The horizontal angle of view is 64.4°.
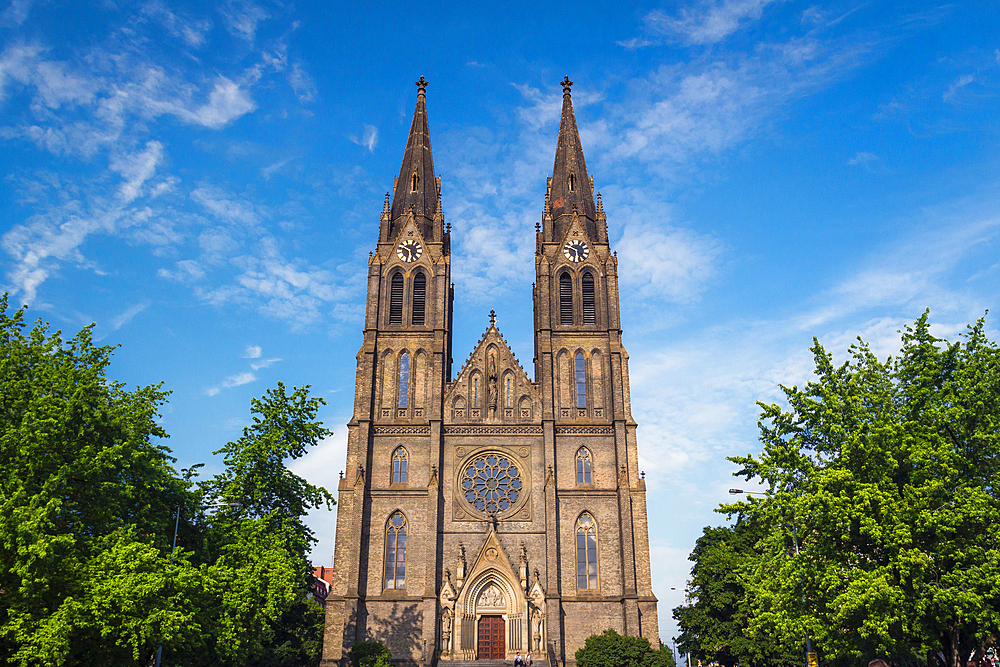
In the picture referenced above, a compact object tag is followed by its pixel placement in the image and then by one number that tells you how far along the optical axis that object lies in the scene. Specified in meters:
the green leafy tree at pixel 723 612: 41.34
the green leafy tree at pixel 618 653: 38.12
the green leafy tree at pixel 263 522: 27.62
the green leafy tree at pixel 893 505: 21.94
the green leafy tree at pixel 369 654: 38.25
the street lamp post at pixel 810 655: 26.29
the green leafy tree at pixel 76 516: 21.05
